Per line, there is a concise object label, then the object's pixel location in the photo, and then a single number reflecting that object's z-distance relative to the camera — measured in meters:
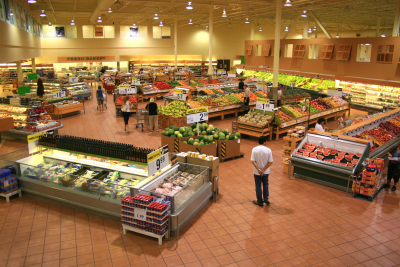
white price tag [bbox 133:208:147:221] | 5.02
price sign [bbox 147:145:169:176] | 5.62
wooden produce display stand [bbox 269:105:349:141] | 11.22
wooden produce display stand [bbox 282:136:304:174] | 8.09
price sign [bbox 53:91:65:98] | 14.24
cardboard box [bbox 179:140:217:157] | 8.27
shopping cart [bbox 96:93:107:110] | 16.97
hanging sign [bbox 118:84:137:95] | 13.59
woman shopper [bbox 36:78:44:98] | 15.49
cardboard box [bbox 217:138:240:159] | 8.90
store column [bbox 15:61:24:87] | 20.80
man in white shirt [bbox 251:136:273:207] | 6.11
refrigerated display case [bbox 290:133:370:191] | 6.96
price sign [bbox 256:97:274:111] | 10.83
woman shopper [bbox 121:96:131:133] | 11.82
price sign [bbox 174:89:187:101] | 12.21
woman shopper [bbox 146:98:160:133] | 11.66
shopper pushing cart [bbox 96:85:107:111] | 16.33
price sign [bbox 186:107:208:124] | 8.63
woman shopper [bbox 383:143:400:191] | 7.09
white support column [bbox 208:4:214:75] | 19.00
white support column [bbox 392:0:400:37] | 16.39
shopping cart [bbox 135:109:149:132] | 12.48
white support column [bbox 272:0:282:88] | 12.96
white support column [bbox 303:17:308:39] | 22.01
